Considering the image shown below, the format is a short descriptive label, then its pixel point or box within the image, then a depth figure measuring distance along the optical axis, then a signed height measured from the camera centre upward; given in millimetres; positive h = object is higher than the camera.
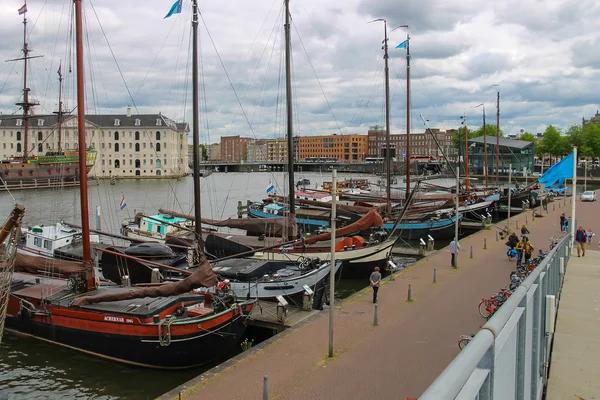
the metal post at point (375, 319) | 16578 -4835
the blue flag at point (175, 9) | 25109 +8306
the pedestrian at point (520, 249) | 25750 -3901
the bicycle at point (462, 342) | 12739 -4547
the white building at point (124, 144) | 132875 +8346
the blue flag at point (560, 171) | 23875 +97
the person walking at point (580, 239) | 23267 -3098
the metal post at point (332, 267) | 13086 -2606
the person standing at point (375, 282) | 19031 -4119
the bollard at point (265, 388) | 10812 -4650
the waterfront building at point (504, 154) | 124625 +4897
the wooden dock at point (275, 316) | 17656 -5230
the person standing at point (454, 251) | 26378 -4082
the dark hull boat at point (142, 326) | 15461 -4864
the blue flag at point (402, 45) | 43453 +11129
